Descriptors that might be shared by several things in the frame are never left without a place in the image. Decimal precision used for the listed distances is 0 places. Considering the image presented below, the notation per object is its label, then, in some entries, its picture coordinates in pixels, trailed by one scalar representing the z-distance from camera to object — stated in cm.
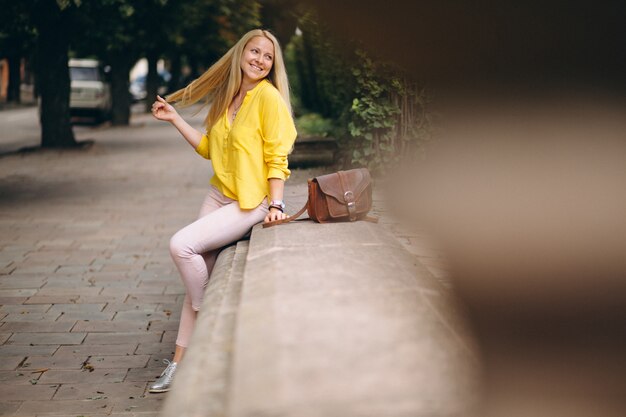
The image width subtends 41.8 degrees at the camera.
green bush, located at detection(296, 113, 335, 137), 1241
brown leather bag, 401
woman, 439
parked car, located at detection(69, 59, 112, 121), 2925
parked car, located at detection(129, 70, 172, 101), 6394
